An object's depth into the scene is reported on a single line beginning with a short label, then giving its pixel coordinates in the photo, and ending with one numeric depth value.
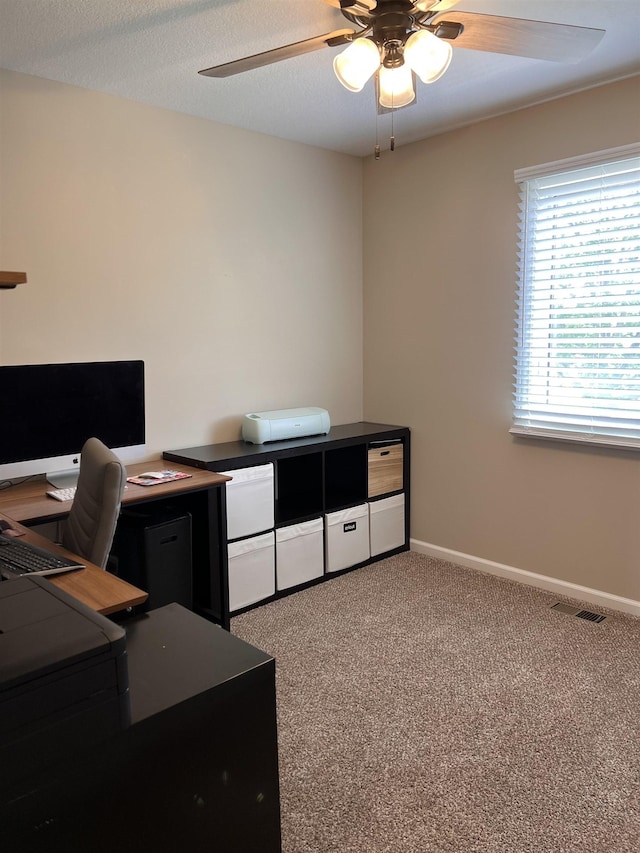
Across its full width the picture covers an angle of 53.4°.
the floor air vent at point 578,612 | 3.09
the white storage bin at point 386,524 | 3.82
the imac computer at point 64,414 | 2.60
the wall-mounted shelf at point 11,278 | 2.07
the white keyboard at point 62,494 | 2.57
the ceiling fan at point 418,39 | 1.75
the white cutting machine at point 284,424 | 3.43
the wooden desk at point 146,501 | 1.71
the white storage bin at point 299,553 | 3.37
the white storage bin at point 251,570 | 3.15
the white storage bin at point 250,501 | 3.13
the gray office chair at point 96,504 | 2.01
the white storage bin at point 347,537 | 3.59
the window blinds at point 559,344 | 3.00
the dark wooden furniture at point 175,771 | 1.14
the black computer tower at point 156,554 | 2.76
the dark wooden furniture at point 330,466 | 3.34
